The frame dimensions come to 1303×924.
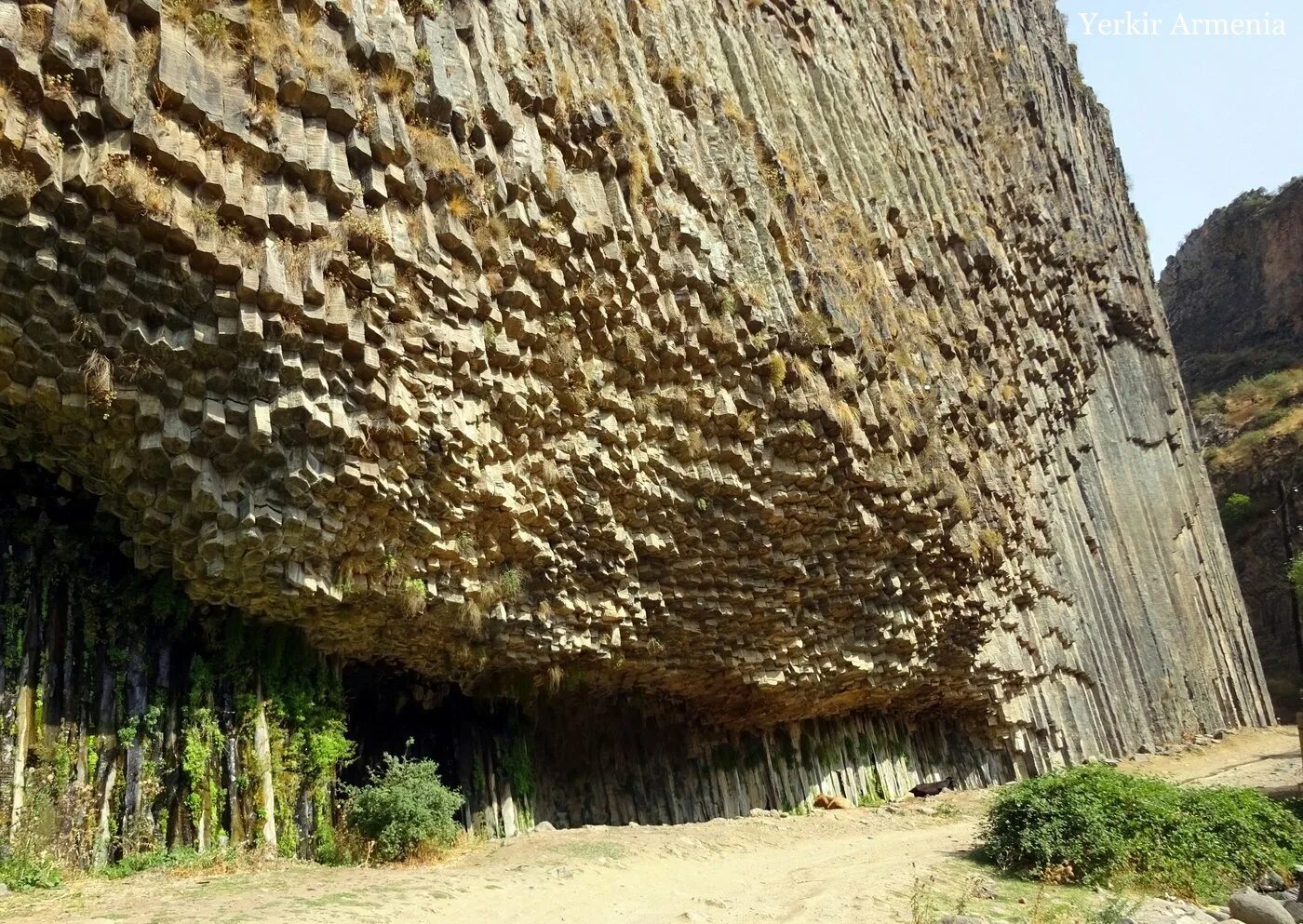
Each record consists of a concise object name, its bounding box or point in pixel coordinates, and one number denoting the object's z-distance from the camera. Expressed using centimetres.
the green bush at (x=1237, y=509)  3803
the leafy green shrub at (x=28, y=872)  733
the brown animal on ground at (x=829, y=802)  1611
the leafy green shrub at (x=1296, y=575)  2801
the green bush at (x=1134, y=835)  1003
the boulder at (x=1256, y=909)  889
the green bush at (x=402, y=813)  973
